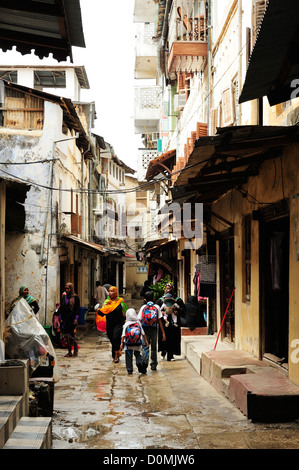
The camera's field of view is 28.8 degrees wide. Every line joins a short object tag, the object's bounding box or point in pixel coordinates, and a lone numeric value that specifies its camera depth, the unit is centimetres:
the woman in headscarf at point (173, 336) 1348
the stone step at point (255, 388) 712
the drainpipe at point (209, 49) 1427
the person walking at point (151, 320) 1217
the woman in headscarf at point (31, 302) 1214
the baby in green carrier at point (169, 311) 1355
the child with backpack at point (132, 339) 1141
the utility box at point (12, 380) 672
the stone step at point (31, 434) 532
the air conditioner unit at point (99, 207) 3455
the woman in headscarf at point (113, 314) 1324
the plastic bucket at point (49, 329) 1790
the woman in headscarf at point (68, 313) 1488
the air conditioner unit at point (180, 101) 2230
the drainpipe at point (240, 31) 1102
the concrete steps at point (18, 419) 539
